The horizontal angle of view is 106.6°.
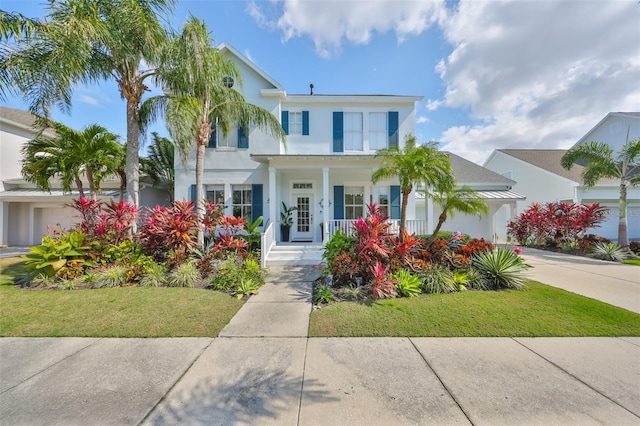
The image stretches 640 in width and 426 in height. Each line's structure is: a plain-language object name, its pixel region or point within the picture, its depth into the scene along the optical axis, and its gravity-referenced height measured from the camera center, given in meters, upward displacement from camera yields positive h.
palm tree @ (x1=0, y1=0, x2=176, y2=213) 5.58 +4.23
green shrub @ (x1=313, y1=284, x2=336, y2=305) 5.10 -1.80
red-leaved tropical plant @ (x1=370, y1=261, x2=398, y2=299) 5.05 -1.56
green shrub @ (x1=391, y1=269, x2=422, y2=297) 5.21 -1.57
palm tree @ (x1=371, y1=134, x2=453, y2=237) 6.66 +1.34
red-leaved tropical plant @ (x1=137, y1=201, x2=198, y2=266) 6.78 -0.62
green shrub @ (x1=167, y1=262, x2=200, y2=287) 6.07 -1.67
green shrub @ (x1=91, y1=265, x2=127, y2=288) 6.00 -1.71
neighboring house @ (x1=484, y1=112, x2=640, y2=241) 15.85 +2.70
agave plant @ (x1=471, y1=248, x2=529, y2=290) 5.72 -1.38
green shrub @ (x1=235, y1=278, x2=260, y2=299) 5.65 -1.82
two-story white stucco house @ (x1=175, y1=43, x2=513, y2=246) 10.88 +2.88
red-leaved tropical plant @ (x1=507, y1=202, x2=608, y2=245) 11.32 -0.44
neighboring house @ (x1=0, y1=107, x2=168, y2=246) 13.44 +0.50
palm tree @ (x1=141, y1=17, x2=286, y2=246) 7.17 +3.95
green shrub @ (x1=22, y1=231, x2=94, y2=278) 6.26 -1.22
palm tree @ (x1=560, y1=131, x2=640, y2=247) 10.56 +2.27
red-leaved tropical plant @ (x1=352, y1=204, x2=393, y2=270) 5.60 -0.63
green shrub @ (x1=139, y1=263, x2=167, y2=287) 6.07 -1.70
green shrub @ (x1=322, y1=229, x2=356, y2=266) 6.68 -0.96
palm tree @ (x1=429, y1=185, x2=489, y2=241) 6.47 +0.35
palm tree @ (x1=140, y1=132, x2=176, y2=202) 13.73 +3.06
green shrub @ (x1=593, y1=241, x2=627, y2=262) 9.20 -1.49
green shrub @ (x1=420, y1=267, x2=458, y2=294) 5.46 -1.59
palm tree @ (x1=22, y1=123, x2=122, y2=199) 8.48 +2.06
